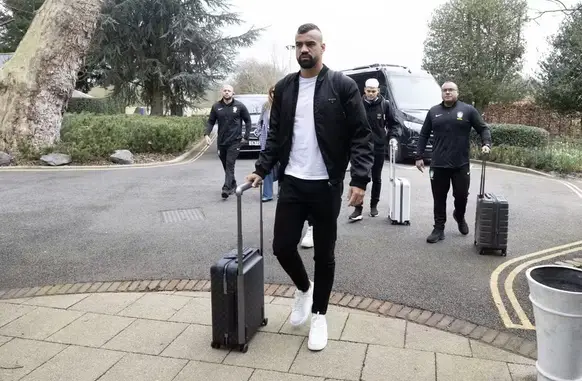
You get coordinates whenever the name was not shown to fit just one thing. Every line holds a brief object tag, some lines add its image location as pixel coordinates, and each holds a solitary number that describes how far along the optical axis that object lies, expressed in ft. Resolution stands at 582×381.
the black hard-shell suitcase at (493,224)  16.94
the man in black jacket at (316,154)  10.05
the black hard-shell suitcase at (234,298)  10.17
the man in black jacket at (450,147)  18.17
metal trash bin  8.12
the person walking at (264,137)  24.67
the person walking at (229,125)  26.30
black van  43.29
